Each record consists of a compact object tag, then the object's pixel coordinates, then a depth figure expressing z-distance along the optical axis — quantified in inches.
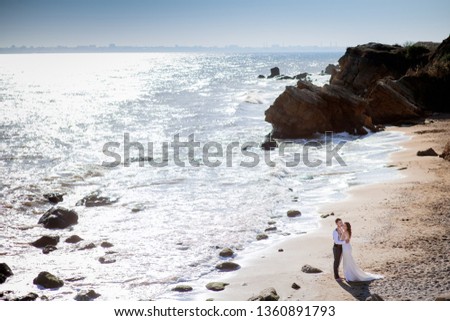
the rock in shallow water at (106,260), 581.6
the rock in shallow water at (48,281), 508.1
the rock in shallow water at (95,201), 848.9
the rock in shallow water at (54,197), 891.4
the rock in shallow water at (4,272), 530.9
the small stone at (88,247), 633.0
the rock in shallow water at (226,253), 590.9
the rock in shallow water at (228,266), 544.8
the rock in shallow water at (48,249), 625.6
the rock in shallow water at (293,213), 730.4
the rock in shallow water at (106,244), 639.8
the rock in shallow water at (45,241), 650.2
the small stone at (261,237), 644.1
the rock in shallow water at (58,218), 731.4
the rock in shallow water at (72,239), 660.7
